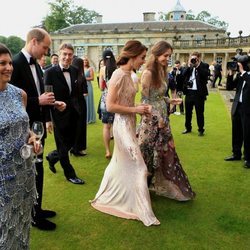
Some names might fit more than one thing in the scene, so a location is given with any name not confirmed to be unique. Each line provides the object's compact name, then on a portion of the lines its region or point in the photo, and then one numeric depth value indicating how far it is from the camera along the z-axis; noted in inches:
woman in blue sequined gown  95.8
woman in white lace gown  159.6
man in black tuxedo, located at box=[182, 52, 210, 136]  360.8
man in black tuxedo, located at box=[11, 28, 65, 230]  139.2
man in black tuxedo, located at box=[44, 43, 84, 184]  203.9
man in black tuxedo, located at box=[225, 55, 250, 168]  247.1
